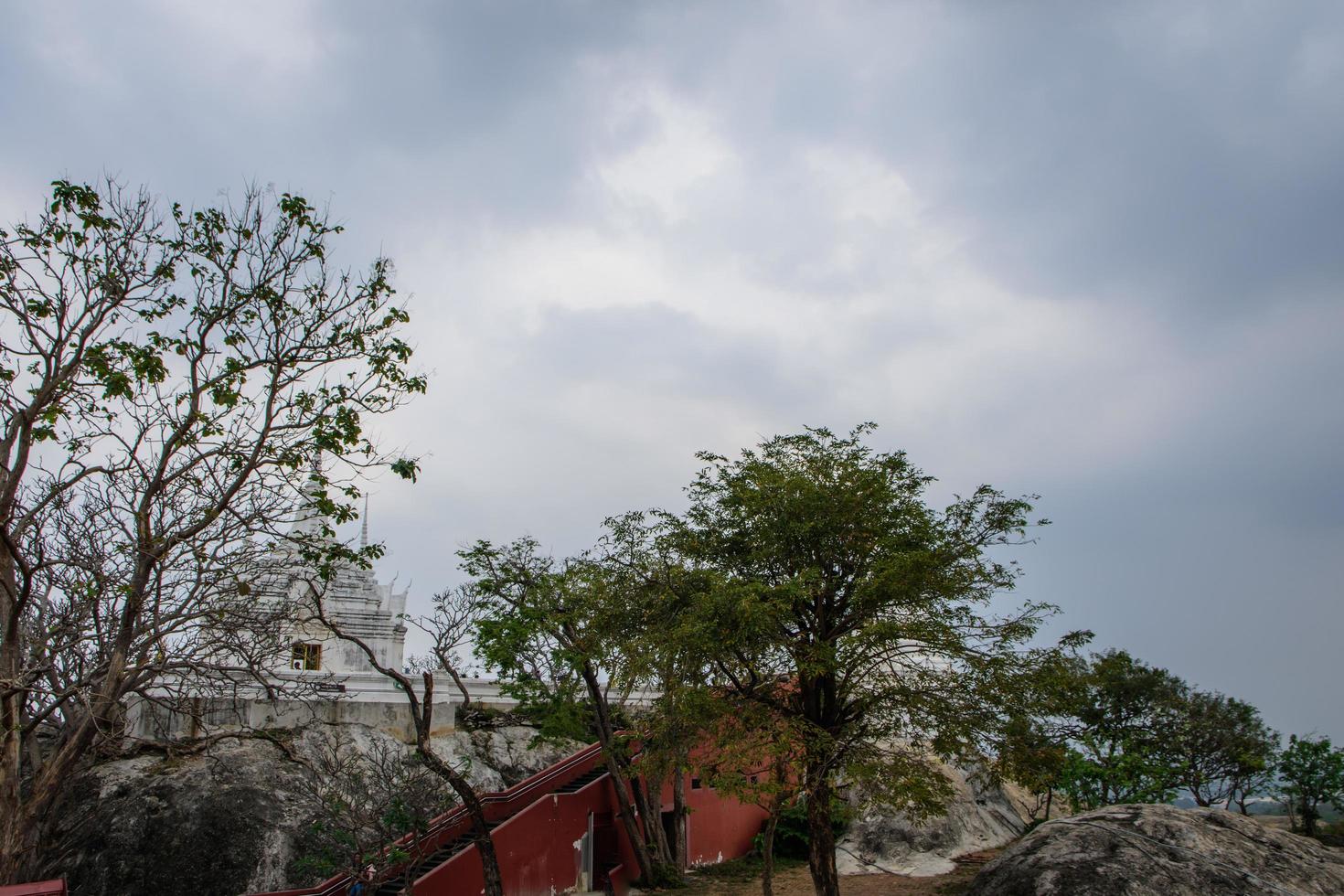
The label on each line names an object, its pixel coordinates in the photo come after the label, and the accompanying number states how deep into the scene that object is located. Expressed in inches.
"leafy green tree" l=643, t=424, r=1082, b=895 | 452.4
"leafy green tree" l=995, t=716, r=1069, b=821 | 450.0
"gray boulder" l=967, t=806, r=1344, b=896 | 403.9
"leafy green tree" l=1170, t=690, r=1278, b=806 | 852.0
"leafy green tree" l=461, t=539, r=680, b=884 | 563.5
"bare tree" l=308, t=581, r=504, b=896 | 496.1
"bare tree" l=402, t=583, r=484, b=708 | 562.9
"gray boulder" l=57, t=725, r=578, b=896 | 556.4
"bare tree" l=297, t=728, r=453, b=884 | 482.6
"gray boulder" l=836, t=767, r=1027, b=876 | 684.1
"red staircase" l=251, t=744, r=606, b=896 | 516.4
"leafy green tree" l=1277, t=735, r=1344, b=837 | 729.6
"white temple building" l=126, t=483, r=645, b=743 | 674.8
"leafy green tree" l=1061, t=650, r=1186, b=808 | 608.1
